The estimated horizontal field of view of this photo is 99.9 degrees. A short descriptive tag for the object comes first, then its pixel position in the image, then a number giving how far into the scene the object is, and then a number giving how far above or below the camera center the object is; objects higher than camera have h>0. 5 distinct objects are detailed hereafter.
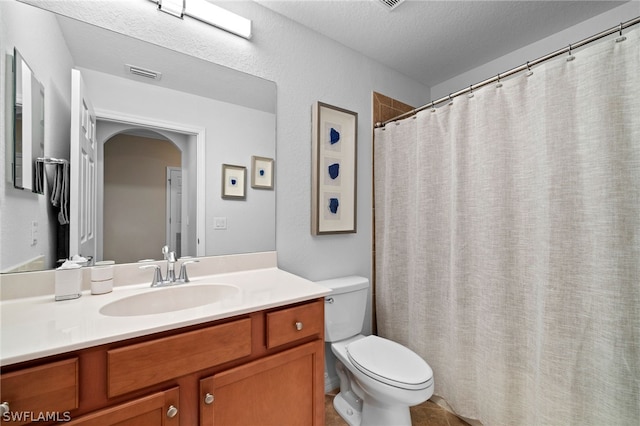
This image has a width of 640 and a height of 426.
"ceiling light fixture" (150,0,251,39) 1.26 +0.99
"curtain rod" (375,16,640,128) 1.04 +0.71
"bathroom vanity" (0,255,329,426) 0.67 -0.44
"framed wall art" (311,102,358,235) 1.74 +0.30
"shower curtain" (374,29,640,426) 1.06 -0.15
